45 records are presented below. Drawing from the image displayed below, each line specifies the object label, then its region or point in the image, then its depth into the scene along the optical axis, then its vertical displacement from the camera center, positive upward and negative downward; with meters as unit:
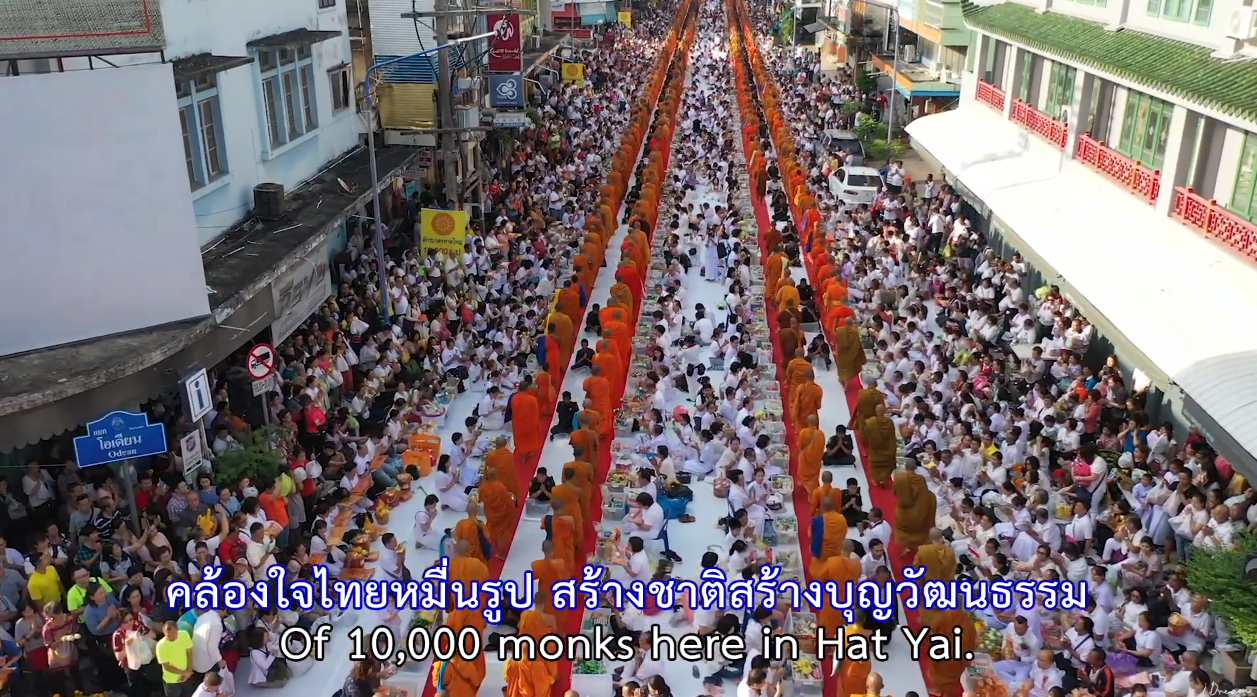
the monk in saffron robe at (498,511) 11.88 -5.62
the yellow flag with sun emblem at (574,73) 37.56 -3.33
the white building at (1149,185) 11.87 -3.13
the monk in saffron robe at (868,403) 14.07 -5.28
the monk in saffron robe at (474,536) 10.91 -5.38
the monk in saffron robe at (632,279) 19.28 -5.18
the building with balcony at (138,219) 10.16 -2.51
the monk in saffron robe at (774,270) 19.81 -5.20
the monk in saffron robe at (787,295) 18.30 -5.20
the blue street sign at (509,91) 24.44 -2.56
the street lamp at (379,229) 17.15 -3.89
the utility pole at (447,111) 20.94 -2.61
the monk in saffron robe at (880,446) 13.38 -5.54
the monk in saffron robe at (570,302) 18.34 -5.28
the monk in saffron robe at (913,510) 11.70 -5.46
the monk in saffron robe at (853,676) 9.42 -5.79
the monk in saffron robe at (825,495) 11.76 -5.35
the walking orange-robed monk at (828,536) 11.31 -5.56
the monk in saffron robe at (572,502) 11.53 -5.35
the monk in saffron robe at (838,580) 10.44 -5.53
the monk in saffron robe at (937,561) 10.51 -5.38
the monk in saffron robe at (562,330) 17.03 -5.32
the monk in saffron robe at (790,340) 16.81 -5.37
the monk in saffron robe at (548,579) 10.50 -5.58
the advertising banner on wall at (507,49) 24.39 -1.66
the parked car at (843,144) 32.22 -4.94
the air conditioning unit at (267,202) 15.06 -3.03
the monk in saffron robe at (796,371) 15.12 -5.29
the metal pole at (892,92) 33.44 -3.55
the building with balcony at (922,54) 30.64 -2.62
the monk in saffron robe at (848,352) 16.36 -5.43
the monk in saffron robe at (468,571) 10.27 -5.34
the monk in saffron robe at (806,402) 14.39 -5.39
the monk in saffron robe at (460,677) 9.16 -5.64
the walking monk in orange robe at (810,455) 13.28 -5.58
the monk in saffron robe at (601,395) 14.58 -5.37
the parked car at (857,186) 27.70 -5.20
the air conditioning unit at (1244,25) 12.81 -0.60
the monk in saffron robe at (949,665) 9.73 -5.81
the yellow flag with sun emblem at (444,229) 18.48 -4.16
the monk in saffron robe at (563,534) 11.07 -5.42
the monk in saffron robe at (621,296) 17.94 -5.09
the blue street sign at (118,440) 10.05 -4.13
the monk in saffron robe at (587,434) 12.97 -5.25
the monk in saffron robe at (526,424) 14.02 -5.57
